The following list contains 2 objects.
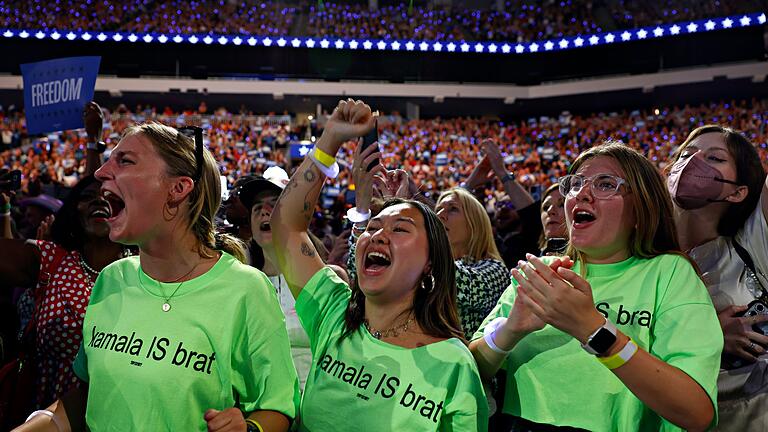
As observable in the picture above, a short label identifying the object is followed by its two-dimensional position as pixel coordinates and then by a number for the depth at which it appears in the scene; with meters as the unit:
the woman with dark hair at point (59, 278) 2.66
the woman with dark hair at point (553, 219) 3.75
